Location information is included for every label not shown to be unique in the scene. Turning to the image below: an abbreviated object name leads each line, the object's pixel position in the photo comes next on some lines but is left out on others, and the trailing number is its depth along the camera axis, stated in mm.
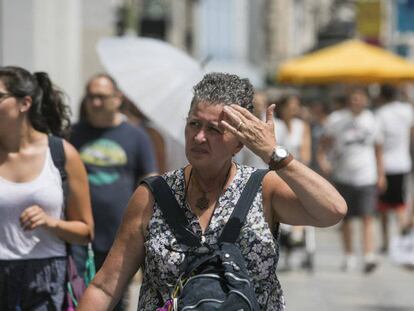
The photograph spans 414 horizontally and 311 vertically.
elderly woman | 7898
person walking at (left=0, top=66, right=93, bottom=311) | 10461
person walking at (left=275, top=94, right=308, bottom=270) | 24859
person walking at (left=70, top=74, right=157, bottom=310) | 14250
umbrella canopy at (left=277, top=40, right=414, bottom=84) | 40156
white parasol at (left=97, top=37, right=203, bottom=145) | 14172
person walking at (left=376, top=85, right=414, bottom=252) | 29203
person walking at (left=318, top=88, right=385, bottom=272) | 25750
